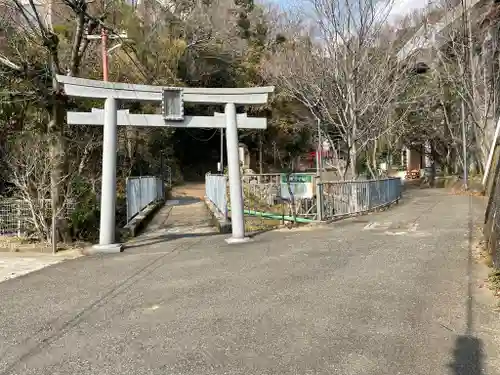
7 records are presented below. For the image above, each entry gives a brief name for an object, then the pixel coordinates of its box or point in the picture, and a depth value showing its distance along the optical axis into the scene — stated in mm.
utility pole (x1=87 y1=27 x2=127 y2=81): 14594
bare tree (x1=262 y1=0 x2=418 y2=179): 18578
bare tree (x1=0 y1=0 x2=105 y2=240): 11789
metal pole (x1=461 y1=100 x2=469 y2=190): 29225
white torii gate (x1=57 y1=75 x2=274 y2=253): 10794
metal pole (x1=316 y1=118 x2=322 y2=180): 25911
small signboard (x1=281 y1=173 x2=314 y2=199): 14781
